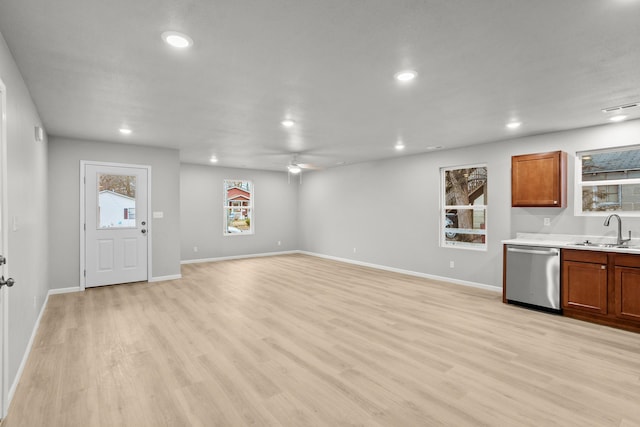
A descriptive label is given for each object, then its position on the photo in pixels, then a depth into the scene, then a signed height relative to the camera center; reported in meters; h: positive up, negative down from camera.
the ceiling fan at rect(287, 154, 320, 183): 6.28 +0.87
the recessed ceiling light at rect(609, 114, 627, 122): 3.92 +1.16
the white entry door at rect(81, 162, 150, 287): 5.47 -0.20
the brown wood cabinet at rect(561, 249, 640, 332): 3.63 -0.89
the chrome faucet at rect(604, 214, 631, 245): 4.03 -0.21
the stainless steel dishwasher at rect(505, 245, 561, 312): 4.22 -0.87
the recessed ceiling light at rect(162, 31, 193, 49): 2.17 +1.18
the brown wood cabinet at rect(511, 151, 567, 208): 4.47 +0.46
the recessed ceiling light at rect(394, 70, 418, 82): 2.76 +1.18
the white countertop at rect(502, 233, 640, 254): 3.81 -0.41
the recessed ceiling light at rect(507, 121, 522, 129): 4.33 +1.18
